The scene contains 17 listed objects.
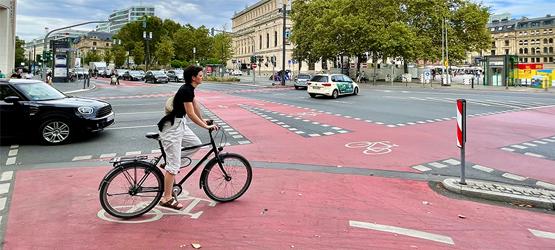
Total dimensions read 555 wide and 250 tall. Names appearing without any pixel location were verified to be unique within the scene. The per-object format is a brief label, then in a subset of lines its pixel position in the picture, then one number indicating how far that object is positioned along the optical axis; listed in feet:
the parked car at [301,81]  134.82
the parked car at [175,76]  195.52
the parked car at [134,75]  206.60
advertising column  160.04
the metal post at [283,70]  148.40
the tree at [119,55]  339.36
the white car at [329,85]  90.48
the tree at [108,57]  391.32
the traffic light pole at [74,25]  118.11
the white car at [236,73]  343.07
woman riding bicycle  17.39
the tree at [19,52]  423.64
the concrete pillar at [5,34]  125.70
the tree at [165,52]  301.84
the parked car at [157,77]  181.57
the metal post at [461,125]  22.81
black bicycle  17.04
